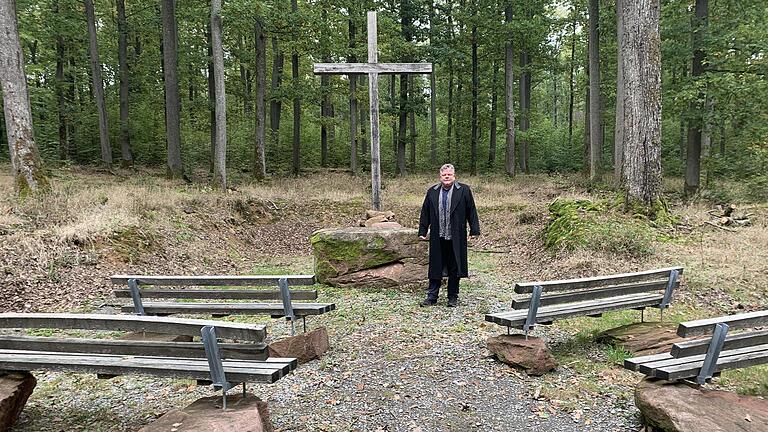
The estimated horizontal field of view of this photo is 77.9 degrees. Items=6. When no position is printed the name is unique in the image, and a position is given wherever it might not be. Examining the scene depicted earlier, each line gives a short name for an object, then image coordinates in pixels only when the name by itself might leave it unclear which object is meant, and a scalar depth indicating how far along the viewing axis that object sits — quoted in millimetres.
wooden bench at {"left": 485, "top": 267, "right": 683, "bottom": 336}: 4770
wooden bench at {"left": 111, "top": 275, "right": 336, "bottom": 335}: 5168
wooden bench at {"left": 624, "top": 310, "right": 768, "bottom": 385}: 3434
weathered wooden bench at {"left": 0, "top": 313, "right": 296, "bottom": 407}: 3338
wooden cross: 8953
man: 6598
